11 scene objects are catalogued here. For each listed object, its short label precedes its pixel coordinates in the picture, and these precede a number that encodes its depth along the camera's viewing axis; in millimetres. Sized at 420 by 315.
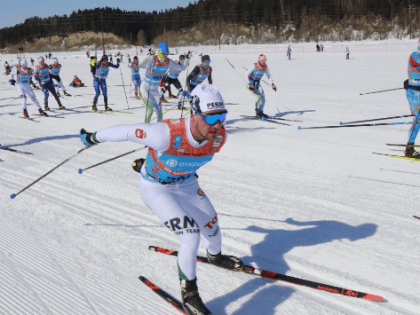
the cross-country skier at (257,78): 11445
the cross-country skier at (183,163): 2951
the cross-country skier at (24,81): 12469
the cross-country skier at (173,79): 14511
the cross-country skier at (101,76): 13797
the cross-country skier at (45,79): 14359
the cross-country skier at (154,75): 9883
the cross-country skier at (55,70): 17078
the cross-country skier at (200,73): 11782
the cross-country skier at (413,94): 7152
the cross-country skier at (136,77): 17609
